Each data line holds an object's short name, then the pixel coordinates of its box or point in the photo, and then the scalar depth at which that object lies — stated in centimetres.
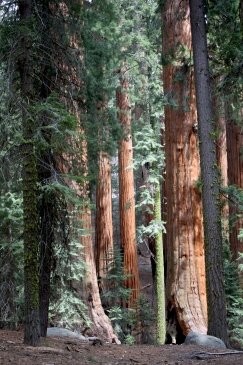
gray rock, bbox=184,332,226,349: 740
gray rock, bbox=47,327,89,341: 827
